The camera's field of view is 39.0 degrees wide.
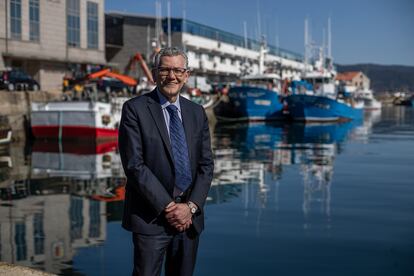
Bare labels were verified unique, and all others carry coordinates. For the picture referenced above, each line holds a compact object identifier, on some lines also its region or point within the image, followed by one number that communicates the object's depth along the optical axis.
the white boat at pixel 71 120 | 24.98
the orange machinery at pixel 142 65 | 38.06
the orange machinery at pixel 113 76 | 33.24
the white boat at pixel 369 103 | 84.79
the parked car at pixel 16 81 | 29.12
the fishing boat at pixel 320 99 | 46.00
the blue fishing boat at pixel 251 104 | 46.09
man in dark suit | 3.68
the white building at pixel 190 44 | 57.91
